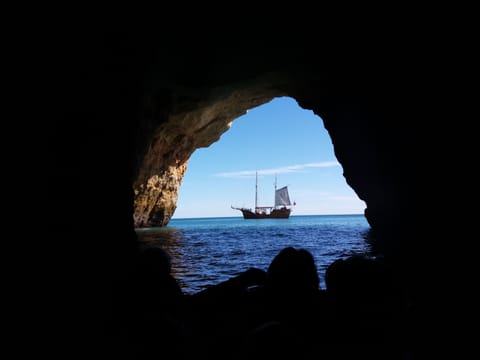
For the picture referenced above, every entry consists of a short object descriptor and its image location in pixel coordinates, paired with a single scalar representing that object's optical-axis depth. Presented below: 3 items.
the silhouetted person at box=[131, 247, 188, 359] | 2.21
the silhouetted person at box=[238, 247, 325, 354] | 2.52
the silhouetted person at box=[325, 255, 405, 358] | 1.99
